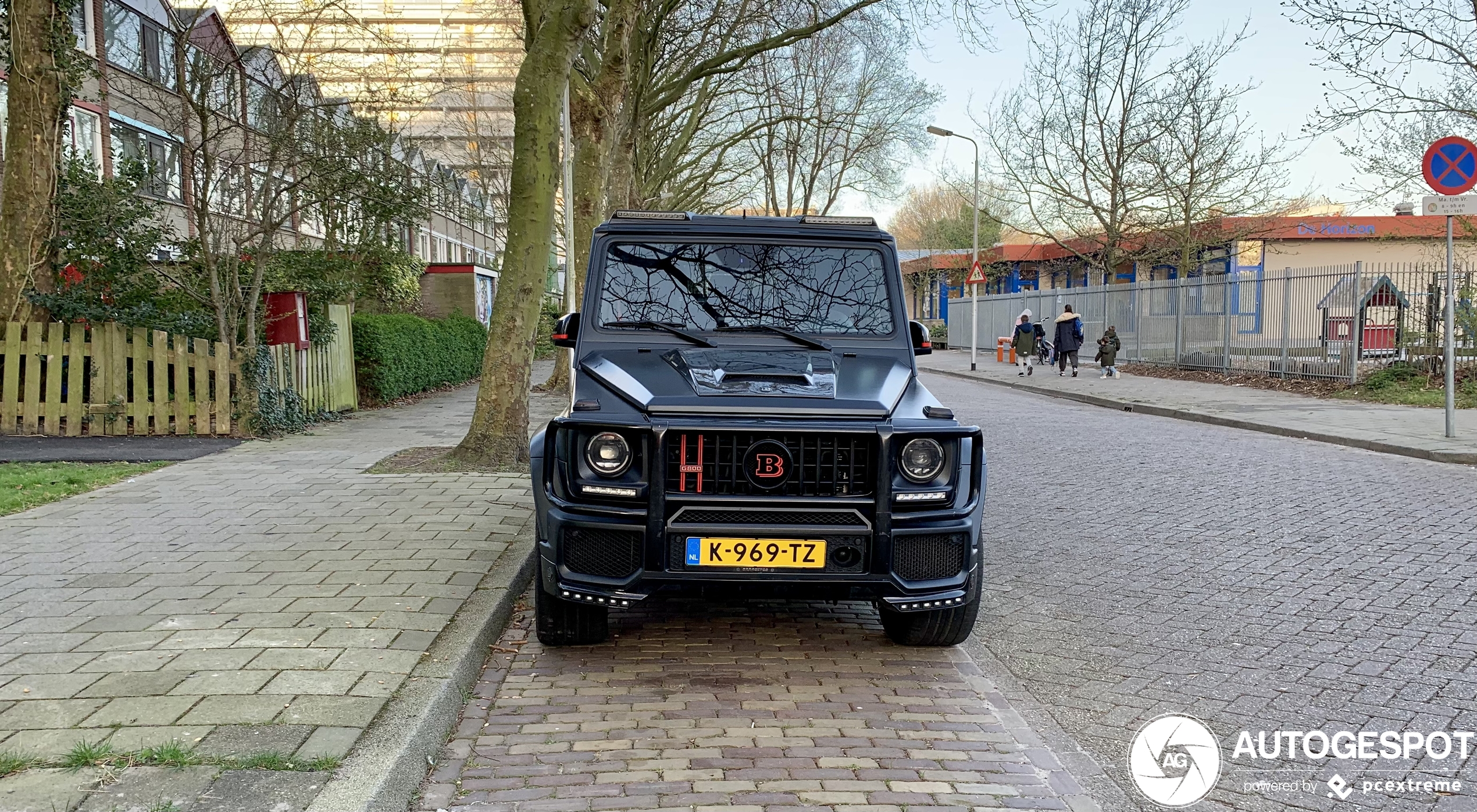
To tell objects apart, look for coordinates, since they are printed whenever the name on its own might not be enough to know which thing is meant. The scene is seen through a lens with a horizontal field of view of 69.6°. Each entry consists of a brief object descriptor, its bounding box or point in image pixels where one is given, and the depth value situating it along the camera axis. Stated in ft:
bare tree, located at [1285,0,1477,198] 56.85
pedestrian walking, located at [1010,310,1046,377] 91.76
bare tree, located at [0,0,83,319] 39.06
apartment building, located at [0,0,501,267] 37.63
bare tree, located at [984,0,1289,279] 97.96
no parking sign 38.24
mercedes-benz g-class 14.01
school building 105.29
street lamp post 102.89
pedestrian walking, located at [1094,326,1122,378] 81.97
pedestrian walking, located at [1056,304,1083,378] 87.95
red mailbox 43.01
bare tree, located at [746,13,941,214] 99.60
